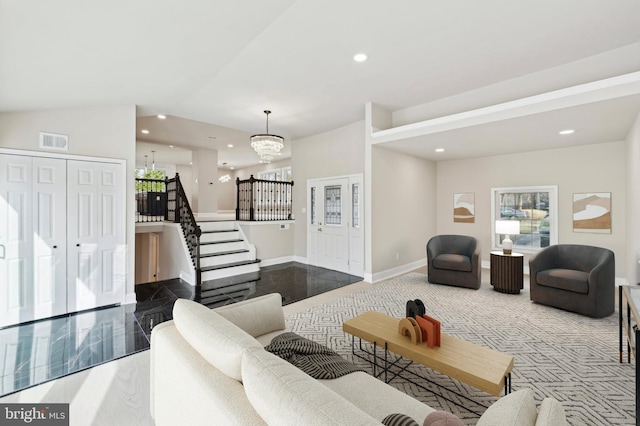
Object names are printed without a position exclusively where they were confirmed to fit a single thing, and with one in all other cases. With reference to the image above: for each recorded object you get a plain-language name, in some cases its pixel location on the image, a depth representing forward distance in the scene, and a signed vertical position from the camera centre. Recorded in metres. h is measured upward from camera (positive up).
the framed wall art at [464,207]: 6.73 +0.12
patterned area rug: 2.11 -1.37
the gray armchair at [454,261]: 4.91 -0.86
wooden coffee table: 1.77 -1.01
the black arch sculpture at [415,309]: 2.35 -0.81
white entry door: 6.02 -0.31
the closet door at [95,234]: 3.95 -0.31
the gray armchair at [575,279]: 3.59 -0.89
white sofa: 0.91 -0.70
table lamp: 4.94 -0.30
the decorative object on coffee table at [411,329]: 2.21 -0.93
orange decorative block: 2.15 -0.91
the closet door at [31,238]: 3.48 -0.33
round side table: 4.64 -1.00
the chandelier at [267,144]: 5.31 +1.28
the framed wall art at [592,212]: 5.07 +0.01
